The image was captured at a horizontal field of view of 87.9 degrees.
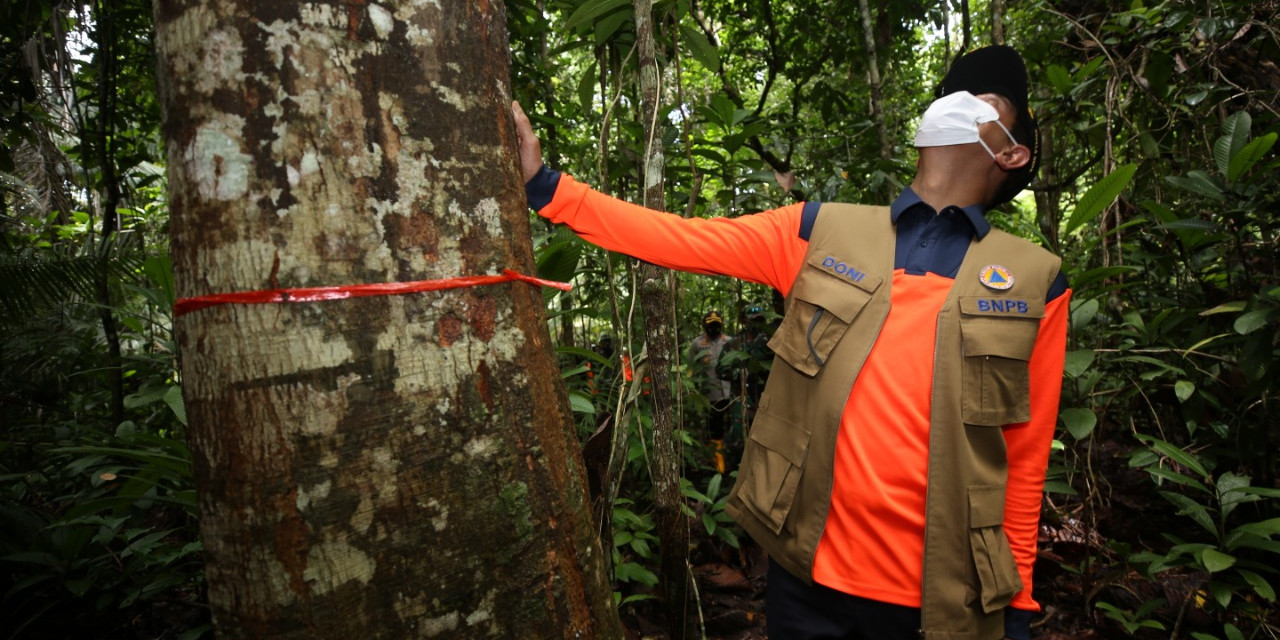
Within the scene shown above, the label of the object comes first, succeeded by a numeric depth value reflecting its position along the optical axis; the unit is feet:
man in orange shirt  4.61
